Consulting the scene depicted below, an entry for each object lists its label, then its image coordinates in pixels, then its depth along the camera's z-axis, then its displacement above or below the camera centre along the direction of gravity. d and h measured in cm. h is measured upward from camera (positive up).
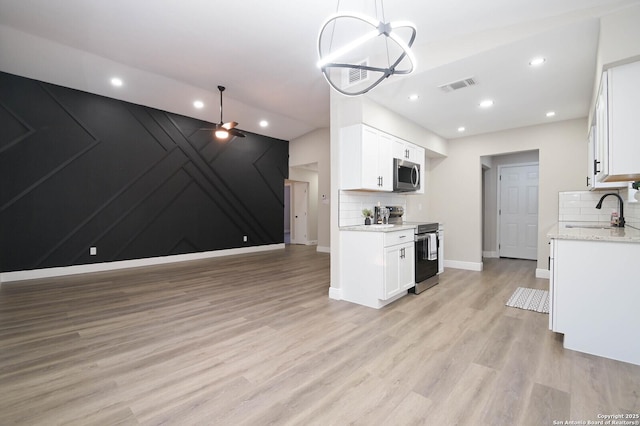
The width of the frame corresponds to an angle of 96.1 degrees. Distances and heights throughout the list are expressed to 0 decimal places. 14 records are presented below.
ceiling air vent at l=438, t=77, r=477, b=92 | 334 +154
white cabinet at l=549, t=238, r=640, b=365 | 218 -67
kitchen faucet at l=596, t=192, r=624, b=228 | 364 +11
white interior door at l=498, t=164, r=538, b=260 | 636 +6
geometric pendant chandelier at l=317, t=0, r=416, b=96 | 308 +194
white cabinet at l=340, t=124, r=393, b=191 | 369 +73
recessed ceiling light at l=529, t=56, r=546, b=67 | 284 +153
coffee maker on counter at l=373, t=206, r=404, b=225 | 436 -2
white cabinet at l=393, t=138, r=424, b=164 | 438 +101
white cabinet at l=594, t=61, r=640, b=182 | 213 +71
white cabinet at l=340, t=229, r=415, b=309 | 340 -67
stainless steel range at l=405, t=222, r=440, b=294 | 403 -62
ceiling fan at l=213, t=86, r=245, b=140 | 546 +159
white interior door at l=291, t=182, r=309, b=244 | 996 +5
